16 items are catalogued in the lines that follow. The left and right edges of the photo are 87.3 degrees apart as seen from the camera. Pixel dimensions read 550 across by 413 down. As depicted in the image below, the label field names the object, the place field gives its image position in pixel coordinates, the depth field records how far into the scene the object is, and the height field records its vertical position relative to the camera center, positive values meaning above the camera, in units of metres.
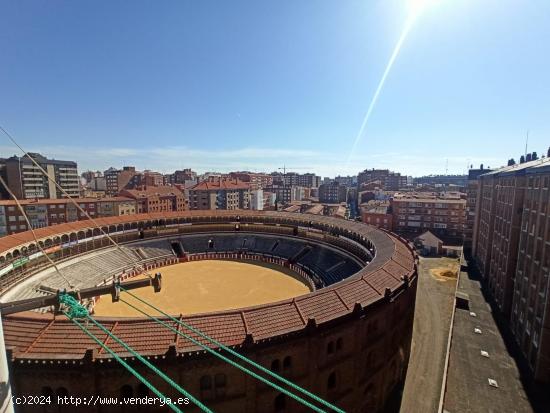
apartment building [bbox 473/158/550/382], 30.11 -9.27
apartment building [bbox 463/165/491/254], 77.81 -6.85
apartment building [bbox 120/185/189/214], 97.00 -6.79
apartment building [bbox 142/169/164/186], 137.25 -0.30
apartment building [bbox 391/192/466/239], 83.75 -9.13
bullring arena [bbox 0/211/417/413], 17.16 -11.89
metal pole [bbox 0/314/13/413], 6.16 -4.62
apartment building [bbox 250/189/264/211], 129.50 -7.86
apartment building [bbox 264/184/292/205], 171.50 -6.48
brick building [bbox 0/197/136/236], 71.69 -9.03
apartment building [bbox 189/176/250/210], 112.31 -5.72
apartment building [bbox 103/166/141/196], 147.38 +0.06
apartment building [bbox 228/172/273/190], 172.62 +2.59
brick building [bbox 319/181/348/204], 164.62 -5.69
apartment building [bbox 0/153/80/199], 94.12 +0.28
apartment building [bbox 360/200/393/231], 88.00 -10.01
